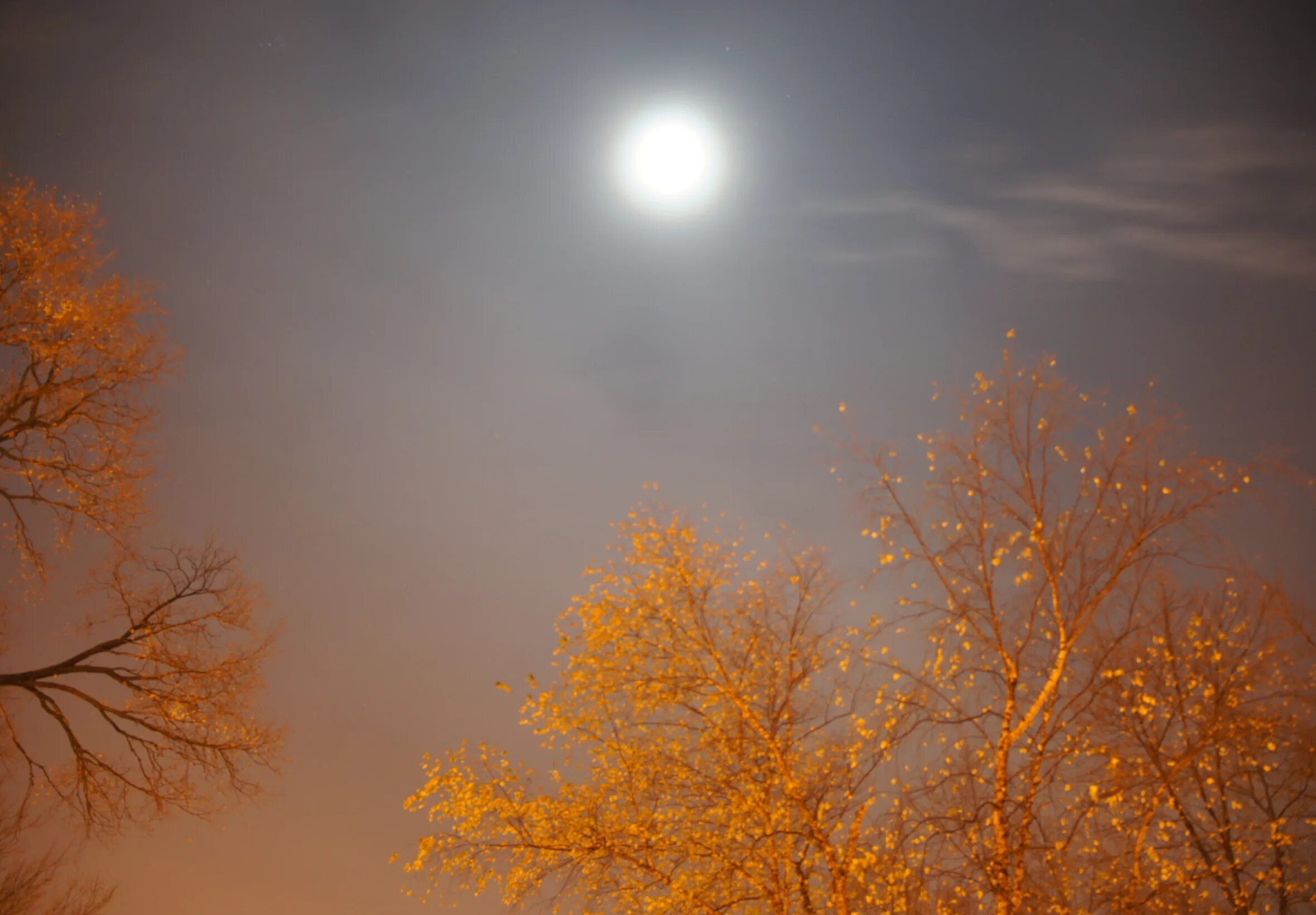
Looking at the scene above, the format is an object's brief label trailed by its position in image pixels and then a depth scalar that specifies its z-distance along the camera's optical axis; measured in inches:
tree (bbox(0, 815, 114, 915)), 429.4
